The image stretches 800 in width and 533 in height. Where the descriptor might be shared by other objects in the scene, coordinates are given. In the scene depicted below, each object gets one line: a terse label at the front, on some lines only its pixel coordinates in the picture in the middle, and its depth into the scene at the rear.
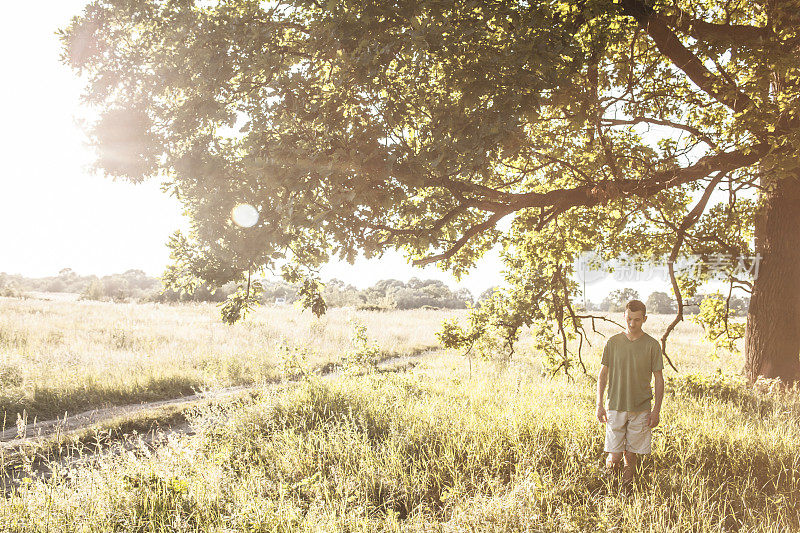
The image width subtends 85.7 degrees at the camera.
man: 5.17
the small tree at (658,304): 59.33
